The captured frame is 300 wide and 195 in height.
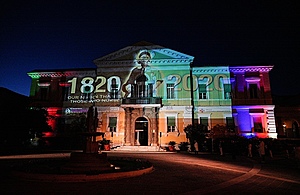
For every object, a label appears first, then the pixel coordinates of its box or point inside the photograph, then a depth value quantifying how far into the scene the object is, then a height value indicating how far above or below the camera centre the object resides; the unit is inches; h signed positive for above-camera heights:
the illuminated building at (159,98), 1041.7 +174.8
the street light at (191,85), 1072.2 +245.0
